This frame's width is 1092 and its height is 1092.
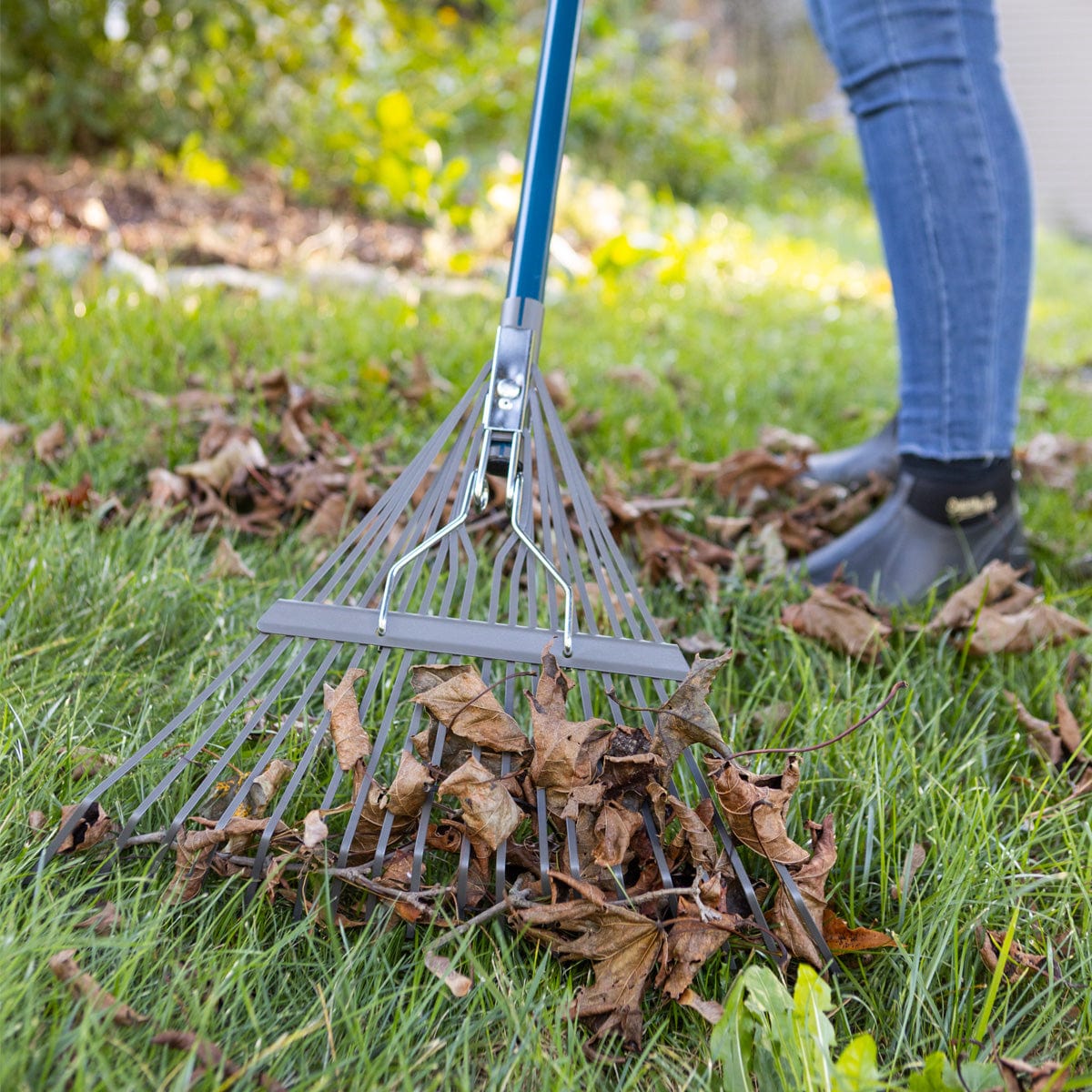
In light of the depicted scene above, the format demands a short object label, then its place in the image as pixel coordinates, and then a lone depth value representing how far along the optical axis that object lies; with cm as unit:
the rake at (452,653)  98
